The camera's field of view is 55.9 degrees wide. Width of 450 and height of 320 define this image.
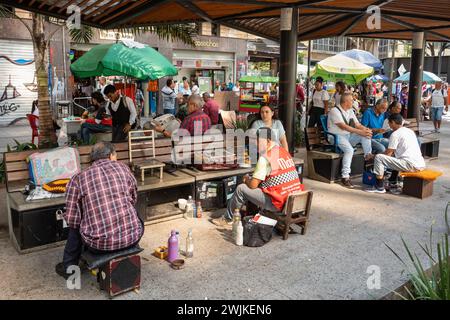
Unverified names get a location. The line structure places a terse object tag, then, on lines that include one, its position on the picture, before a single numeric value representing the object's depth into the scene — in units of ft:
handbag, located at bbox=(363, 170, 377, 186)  25.23
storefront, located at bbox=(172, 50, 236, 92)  77.95
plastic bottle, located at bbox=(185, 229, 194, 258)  15.21
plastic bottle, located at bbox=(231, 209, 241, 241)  16.72
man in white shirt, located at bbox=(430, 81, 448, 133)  50.52
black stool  11.93
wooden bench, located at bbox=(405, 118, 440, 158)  34.04
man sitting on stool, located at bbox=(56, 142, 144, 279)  11.90
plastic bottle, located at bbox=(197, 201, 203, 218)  19.57
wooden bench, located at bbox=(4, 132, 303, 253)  15.23
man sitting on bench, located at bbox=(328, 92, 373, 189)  25.81
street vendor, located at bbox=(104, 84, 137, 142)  27.58
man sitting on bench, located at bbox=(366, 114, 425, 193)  23.18
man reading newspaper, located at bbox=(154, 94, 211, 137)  21.88
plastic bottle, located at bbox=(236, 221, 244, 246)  16.35
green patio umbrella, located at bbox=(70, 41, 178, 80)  25.84
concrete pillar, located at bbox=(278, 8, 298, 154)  25.93
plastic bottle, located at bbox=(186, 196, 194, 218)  19.31
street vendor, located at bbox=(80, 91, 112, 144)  29.53
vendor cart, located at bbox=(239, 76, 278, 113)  59.00
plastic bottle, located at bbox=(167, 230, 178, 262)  14.60
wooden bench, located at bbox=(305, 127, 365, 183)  26.23
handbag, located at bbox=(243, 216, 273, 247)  16.22
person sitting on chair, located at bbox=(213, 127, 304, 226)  16.38
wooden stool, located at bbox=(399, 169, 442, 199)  23.04
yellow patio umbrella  44.50
